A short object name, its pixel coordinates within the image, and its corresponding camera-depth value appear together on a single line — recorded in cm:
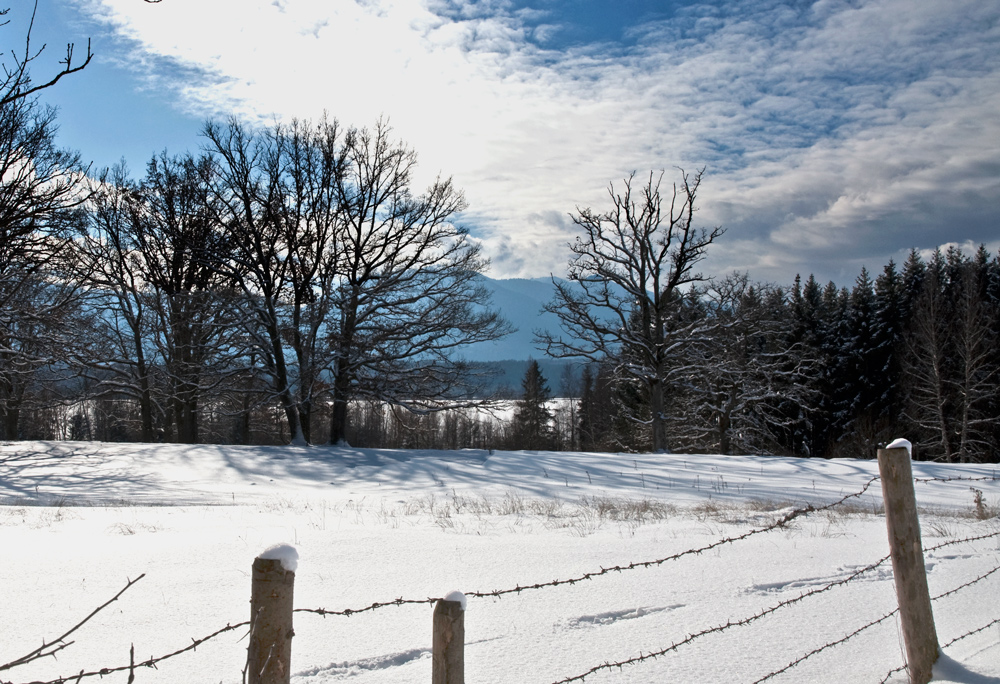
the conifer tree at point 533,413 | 5508
